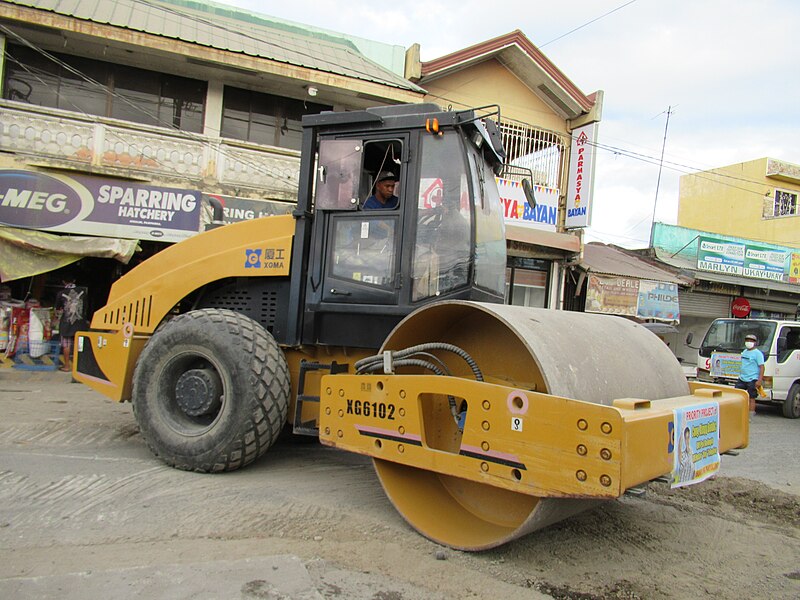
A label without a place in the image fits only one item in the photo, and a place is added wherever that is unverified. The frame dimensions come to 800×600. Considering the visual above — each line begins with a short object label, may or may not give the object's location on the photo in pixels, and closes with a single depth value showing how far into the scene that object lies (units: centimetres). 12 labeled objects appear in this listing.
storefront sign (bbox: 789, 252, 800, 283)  2105
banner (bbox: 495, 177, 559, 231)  1380
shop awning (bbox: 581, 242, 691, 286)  1506
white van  1133
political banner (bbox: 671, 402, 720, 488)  295
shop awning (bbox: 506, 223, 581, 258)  1327
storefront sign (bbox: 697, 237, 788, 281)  1884
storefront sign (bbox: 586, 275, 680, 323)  1467
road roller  292
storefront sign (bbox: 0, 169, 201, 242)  1012
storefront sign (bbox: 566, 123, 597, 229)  1374
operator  442
